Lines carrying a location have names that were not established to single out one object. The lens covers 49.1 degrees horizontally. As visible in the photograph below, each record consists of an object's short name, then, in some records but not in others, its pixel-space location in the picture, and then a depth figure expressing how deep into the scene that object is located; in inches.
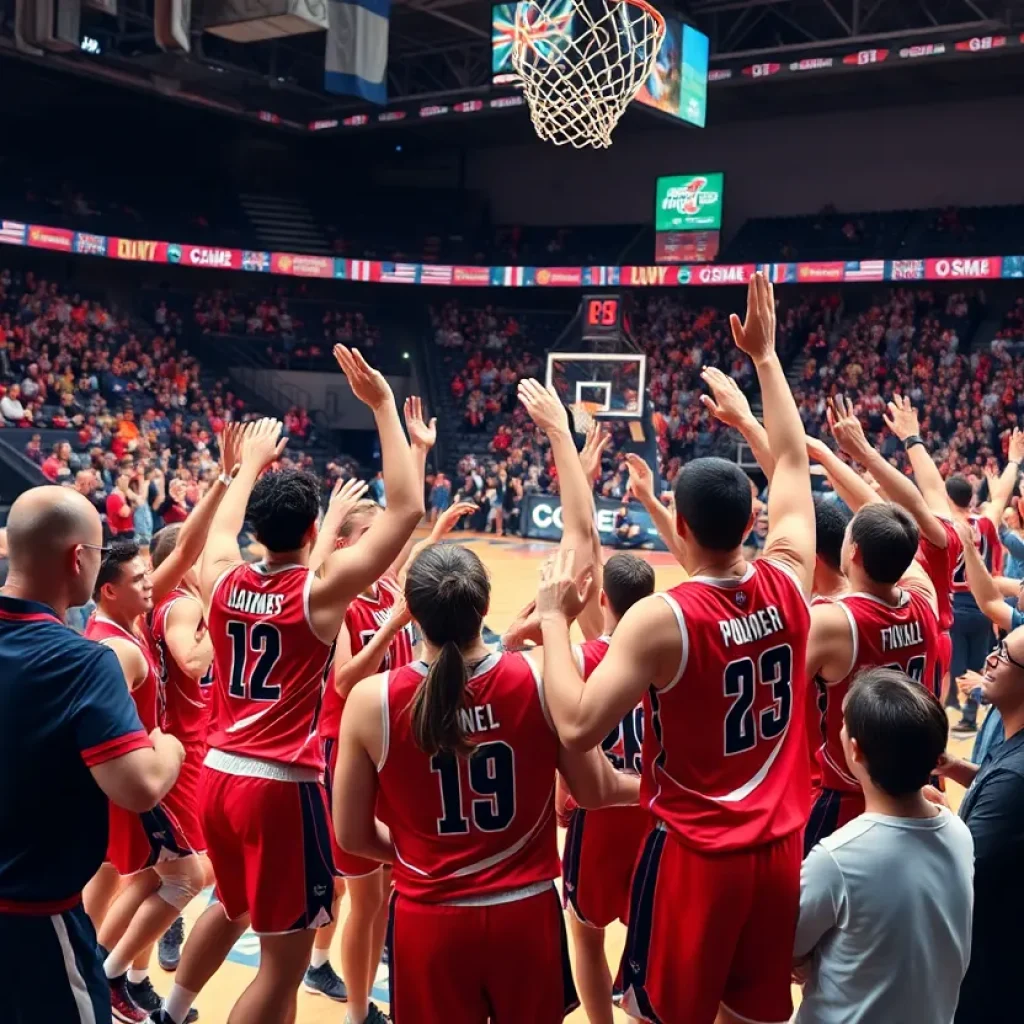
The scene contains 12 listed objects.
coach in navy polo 94.2
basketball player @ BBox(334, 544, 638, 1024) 102.8
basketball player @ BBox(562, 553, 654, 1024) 143.5
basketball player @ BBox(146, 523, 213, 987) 165.3
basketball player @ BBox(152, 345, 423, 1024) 134.8
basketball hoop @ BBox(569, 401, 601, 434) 710.0
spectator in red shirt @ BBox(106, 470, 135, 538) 469.1
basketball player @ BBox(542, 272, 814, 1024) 107.0
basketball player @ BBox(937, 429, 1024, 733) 305.4
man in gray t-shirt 96.7
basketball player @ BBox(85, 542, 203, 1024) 152.6
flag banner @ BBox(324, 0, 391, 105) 560.7
